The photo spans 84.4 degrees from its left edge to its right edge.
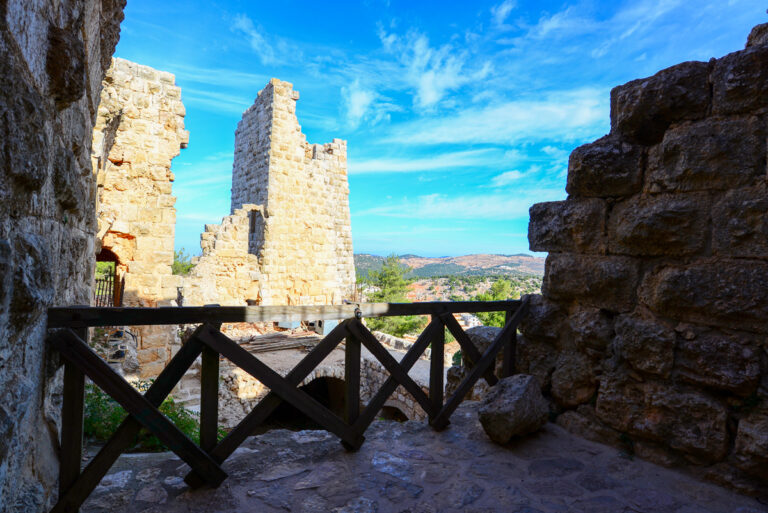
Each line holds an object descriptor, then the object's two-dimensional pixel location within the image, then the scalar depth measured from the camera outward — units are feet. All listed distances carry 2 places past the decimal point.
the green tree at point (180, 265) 82.58
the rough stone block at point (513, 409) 8.69
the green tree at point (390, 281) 82.12
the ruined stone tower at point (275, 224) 35.99
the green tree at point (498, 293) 69.41
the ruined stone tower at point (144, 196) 21.83
